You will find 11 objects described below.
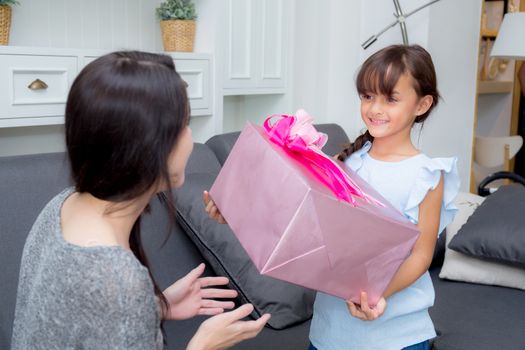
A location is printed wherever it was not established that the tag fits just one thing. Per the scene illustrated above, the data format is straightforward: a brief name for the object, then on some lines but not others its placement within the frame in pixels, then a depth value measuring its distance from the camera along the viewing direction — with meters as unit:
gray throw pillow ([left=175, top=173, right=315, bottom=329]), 1.58
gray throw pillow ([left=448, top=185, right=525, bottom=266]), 1.85
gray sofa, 1.37
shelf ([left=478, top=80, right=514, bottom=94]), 4.17
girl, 1.12
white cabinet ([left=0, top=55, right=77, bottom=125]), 1.67
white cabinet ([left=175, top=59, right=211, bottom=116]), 2.20
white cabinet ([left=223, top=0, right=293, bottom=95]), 2.39
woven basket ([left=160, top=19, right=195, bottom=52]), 2.22
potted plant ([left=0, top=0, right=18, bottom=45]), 1.74
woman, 0.81
